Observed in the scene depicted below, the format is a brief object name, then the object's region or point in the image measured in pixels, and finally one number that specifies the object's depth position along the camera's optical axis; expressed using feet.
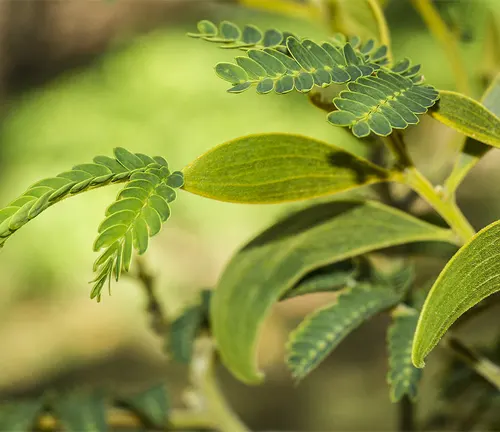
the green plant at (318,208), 2.25
